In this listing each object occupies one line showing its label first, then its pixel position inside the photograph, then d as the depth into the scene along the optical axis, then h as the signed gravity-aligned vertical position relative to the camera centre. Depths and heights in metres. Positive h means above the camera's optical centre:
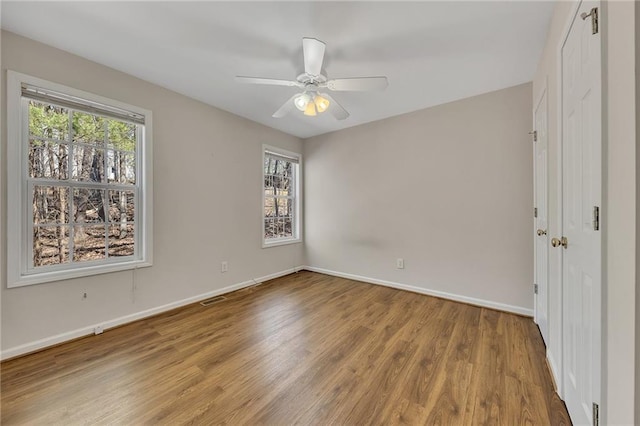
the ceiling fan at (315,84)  1.76 +1.04
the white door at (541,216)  1.90 -0.04
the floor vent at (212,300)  2.96 -1.08
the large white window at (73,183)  1.91 +0.28
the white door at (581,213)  0.98 -0.01
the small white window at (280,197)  4.03 +0.28
